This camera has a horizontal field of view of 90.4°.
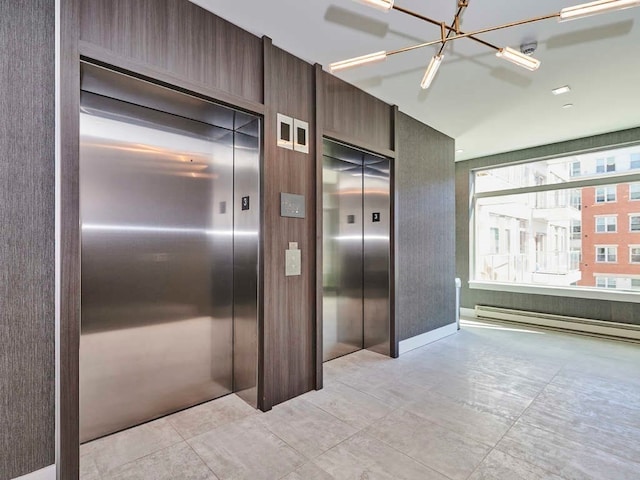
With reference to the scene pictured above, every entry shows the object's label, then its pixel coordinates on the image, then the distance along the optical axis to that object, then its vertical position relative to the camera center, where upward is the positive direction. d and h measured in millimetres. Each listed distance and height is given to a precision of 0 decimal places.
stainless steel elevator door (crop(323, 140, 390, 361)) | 4090 -172
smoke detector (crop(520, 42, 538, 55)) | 2763 +1698
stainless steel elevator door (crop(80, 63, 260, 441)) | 2369 -128
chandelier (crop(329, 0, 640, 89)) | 1609 +1202
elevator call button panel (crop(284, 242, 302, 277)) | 2881 -187
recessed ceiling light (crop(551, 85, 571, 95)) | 3580 +1717
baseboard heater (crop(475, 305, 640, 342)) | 4844 -1400
